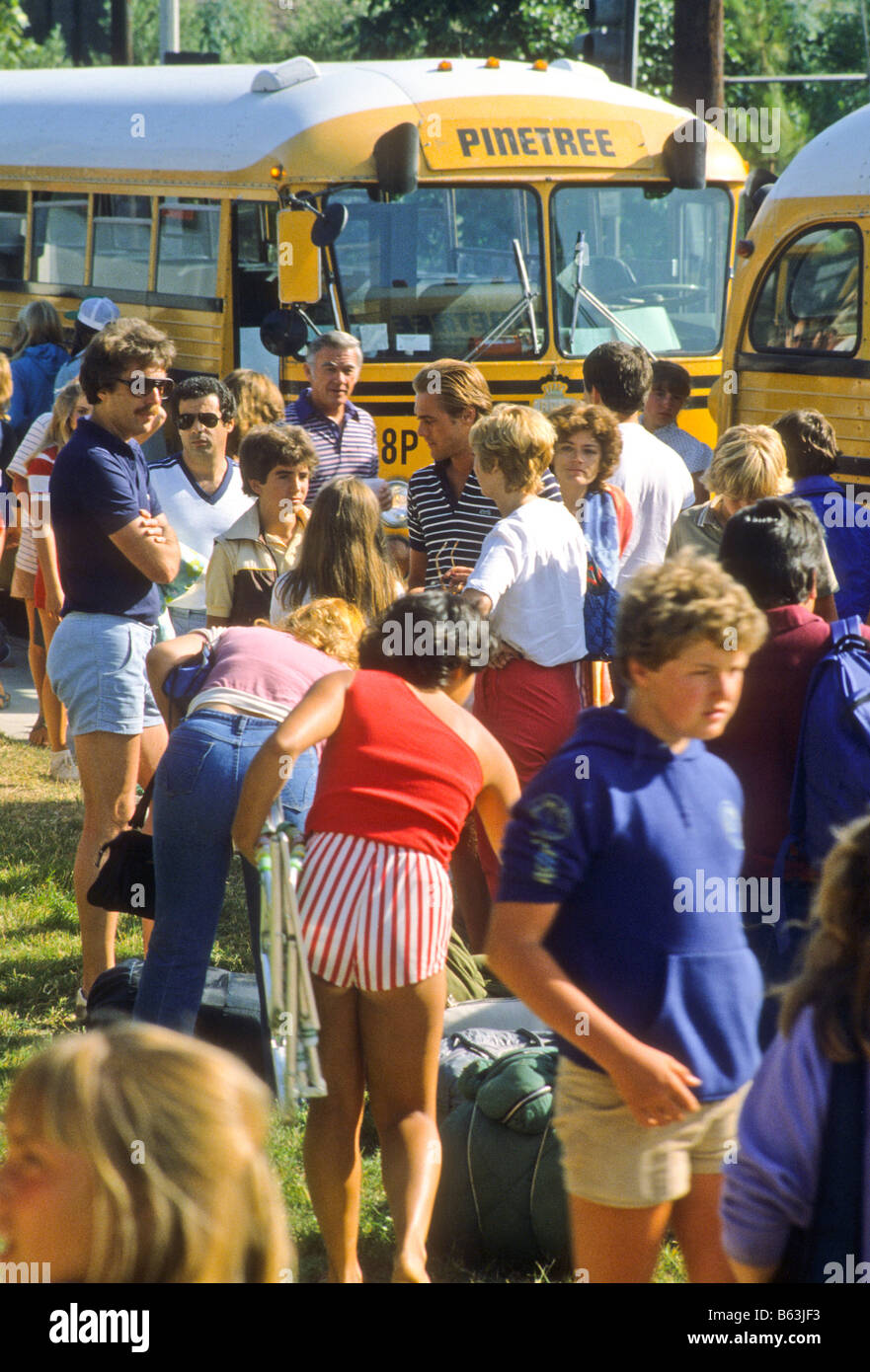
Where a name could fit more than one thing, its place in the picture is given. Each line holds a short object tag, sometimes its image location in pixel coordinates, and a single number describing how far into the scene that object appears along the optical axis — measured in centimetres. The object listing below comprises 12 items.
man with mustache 855
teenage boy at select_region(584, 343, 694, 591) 1068
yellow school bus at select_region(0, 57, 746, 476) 1758
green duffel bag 704
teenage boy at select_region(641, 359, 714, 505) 1421
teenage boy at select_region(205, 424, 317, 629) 909
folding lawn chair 588
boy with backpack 654
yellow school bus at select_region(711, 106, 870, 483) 1602
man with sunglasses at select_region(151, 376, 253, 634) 1075
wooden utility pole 2934
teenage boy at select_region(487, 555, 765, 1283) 487
